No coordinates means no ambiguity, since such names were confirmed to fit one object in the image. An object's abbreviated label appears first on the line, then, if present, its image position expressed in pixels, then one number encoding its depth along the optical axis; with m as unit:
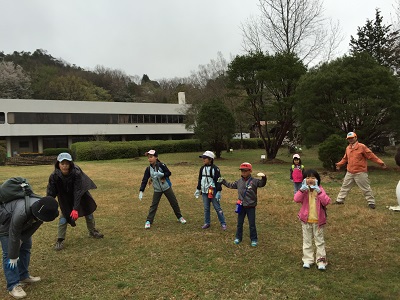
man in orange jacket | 7.65
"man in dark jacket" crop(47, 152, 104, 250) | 5.11
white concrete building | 36.91
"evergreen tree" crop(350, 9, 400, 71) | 28.93
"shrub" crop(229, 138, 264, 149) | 41.91
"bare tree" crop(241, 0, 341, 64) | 27.02
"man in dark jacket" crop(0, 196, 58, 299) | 3.42
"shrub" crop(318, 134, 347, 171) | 14.16
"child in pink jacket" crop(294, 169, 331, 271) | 4.30
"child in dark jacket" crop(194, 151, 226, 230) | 5.99
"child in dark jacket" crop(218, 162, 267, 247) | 5.14
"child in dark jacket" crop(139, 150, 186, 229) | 6.37
